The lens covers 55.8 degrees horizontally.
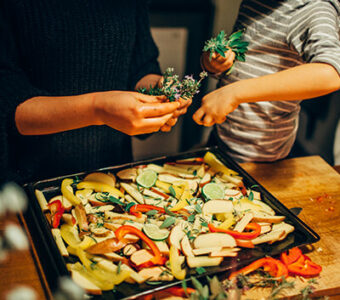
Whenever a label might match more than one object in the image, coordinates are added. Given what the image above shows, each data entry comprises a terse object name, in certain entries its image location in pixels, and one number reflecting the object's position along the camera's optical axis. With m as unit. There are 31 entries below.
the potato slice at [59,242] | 1.06
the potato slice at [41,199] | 1.24
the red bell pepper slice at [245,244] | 1.11
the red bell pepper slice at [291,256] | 1.10
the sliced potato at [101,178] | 1.40
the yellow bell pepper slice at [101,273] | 0.98
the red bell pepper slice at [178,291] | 0.99
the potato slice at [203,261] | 1.05
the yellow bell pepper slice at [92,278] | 0.96
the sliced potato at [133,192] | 1.34
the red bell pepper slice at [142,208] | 1.28
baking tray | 0.98
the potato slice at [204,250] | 1.08
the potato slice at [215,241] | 1.11
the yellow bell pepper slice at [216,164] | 1.51
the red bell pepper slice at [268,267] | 1.05
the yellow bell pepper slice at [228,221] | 1.21
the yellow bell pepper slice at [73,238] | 1.09
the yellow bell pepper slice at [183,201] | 1.29
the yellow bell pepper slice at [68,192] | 1.28
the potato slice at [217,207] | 1.27
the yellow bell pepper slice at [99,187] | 1.36
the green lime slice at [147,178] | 1.41
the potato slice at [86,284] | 0.94
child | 1.15
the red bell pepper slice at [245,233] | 1.14
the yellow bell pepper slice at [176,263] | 1.00
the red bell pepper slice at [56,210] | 1.20
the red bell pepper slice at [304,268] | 1.07
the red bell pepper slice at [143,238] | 1.07
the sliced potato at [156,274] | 1.01
